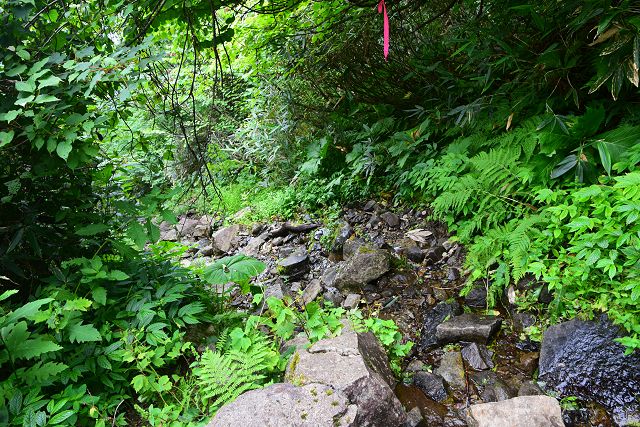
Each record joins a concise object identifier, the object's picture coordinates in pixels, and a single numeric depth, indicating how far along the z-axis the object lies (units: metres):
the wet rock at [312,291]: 3.68
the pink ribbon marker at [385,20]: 1.58
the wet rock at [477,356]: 2.45
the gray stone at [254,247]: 5.30
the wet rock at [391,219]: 4.32
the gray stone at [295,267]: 4.38
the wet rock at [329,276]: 3.84
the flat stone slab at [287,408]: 1.63
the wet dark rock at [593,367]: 2.03
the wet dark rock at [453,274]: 3.28
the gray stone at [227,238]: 5.76
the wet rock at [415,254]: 3.67
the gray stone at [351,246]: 4.18
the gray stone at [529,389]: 2.18
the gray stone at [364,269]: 3.56
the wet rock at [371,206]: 4.77
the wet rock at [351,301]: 3.35
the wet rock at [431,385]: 2.29
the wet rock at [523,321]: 2.56
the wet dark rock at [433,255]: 3.59
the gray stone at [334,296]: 3.51
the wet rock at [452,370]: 2.37
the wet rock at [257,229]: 5.82
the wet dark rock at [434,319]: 2.76
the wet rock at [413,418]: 2.00
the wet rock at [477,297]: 2.90
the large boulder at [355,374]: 1.81
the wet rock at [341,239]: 4.44
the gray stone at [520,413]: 1.81
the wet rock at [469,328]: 2.60
